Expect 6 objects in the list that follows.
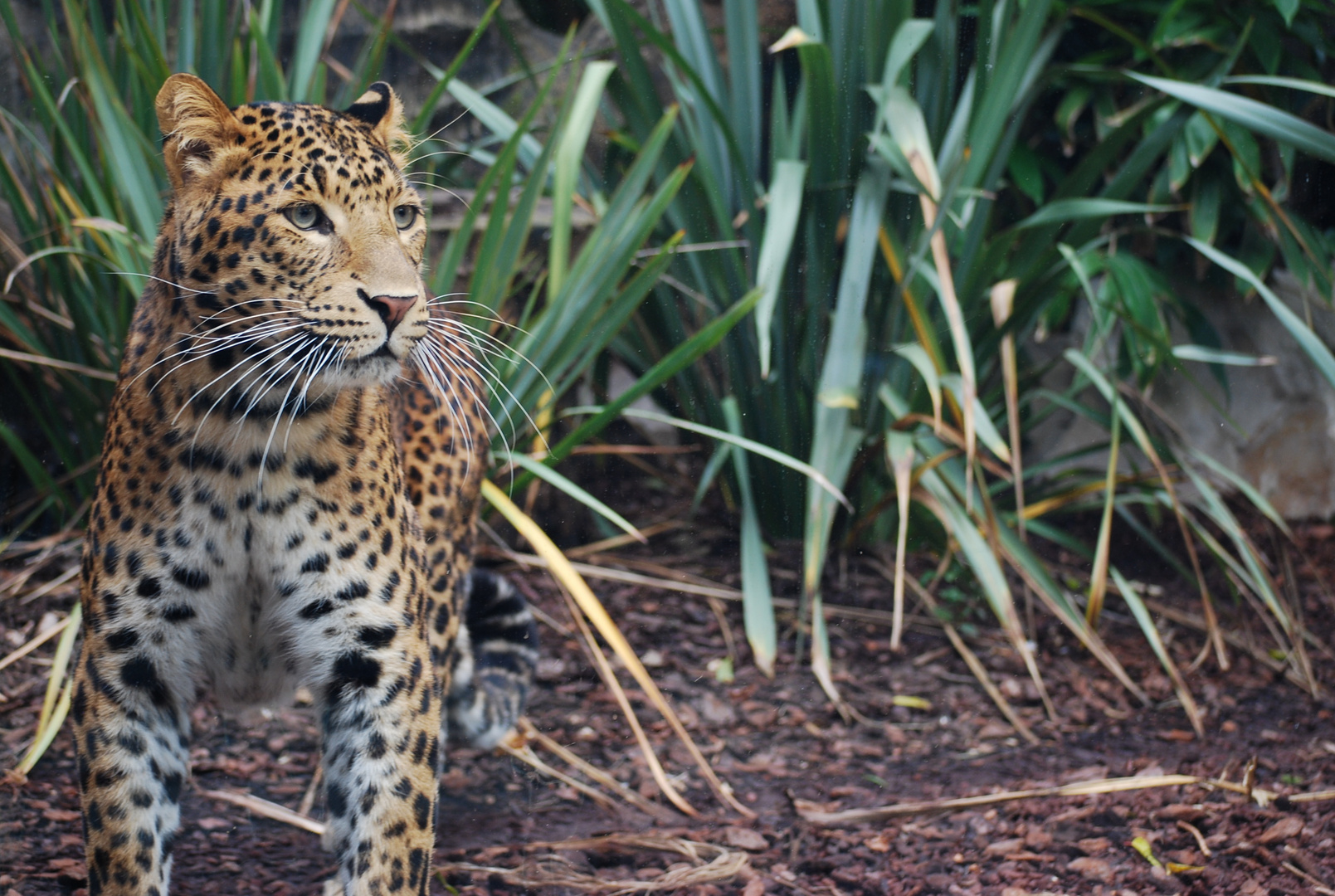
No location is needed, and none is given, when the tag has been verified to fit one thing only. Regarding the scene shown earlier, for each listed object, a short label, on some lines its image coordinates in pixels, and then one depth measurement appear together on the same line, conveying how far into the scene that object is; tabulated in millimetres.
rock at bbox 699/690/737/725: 5750
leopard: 3133
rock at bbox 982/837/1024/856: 4359
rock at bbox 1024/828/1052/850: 4418
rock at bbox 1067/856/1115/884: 4160
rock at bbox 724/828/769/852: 4535
